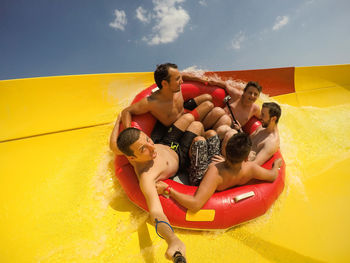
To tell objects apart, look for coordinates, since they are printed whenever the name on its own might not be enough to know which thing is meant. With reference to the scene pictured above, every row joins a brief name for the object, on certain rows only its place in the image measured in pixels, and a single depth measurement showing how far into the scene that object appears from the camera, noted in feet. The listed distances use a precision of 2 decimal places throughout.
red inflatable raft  4.39
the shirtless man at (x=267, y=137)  5.82
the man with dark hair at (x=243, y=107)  7.04
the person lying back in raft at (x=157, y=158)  3.58
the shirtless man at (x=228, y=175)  4.20
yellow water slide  4.58
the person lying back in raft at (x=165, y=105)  5.98
